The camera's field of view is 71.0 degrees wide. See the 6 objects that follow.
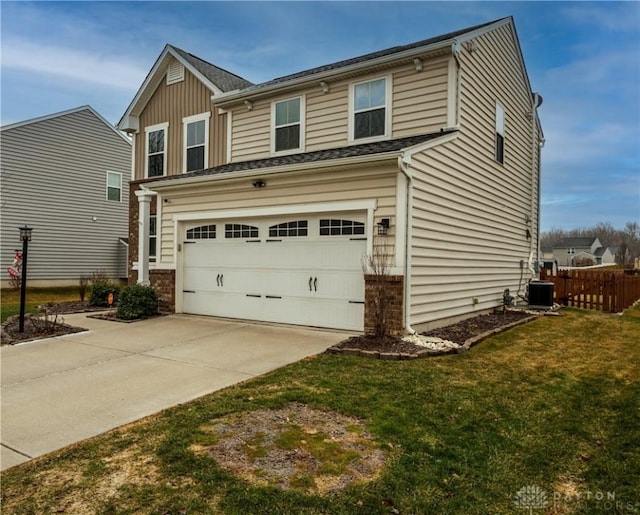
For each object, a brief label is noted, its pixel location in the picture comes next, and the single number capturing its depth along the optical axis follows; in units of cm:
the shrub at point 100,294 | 1337
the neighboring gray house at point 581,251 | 7194
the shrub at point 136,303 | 1034
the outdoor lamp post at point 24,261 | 870
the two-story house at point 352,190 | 831
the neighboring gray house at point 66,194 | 1875
